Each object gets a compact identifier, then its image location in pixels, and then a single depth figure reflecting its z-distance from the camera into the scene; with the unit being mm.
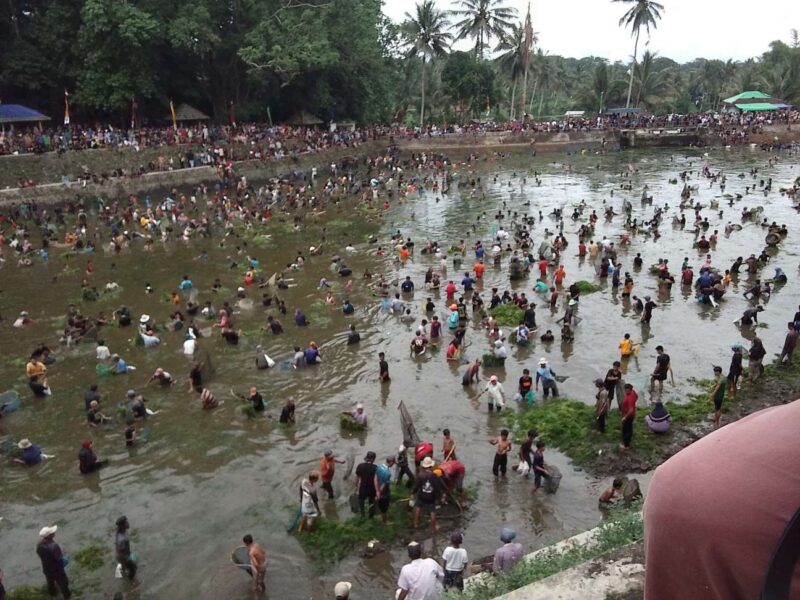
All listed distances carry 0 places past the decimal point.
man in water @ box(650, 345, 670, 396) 14016
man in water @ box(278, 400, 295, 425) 13773
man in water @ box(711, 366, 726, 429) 12523
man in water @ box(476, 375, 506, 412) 13781
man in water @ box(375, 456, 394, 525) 10109
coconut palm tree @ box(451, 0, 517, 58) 68562
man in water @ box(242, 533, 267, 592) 8859
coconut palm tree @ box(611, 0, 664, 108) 71250
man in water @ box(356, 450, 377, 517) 10125
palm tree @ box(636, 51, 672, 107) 77438
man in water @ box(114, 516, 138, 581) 9281
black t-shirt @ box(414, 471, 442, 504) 9914
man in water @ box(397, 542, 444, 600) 7340
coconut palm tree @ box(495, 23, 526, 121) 69688
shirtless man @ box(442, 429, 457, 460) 11297
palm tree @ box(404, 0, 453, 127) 63812
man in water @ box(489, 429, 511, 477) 11195
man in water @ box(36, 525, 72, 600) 8820
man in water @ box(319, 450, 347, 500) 10797
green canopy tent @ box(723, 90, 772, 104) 66062
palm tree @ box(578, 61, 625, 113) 78312
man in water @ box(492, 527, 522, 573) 8008
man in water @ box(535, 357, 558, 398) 14172
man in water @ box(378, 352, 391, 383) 15695
